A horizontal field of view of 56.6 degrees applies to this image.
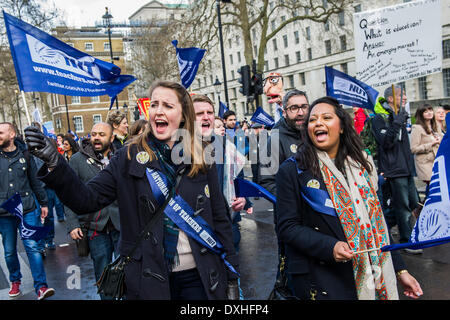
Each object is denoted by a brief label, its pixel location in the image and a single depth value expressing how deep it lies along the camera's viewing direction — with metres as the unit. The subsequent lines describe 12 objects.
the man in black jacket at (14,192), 5.04
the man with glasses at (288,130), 3.63
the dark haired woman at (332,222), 2.37
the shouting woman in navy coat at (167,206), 2.26
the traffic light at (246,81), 13.91
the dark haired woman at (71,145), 7.19
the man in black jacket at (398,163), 5.74
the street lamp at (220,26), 16.91
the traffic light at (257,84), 14.27
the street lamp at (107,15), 22.81
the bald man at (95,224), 4.26
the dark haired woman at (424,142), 6.11
